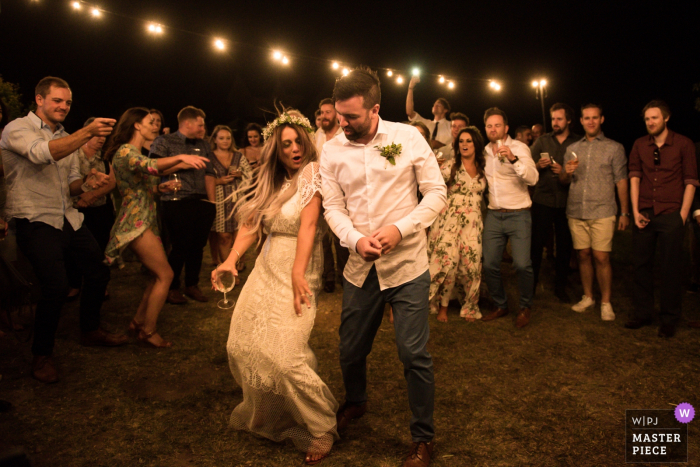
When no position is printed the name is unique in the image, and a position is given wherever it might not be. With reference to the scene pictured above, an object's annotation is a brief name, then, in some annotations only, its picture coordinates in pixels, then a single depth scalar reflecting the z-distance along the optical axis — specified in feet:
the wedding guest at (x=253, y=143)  23.94
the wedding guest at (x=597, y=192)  15.25
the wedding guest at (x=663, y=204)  13.75
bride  8.07
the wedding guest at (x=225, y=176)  18.78
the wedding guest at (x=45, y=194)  10.34
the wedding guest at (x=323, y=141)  16.97
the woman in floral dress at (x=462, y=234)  15.53
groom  7.70
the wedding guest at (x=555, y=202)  16.56
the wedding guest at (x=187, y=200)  15.89
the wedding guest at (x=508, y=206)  14.73
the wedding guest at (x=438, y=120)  21.26
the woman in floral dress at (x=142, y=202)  12.41
